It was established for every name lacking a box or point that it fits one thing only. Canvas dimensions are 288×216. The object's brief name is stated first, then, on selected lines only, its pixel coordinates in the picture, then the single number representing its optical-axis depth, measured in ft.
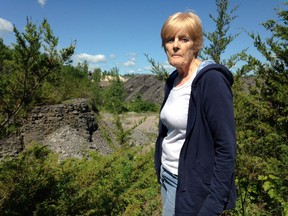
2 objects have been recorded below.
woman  4.47
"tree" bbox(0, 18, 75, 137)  8.85
